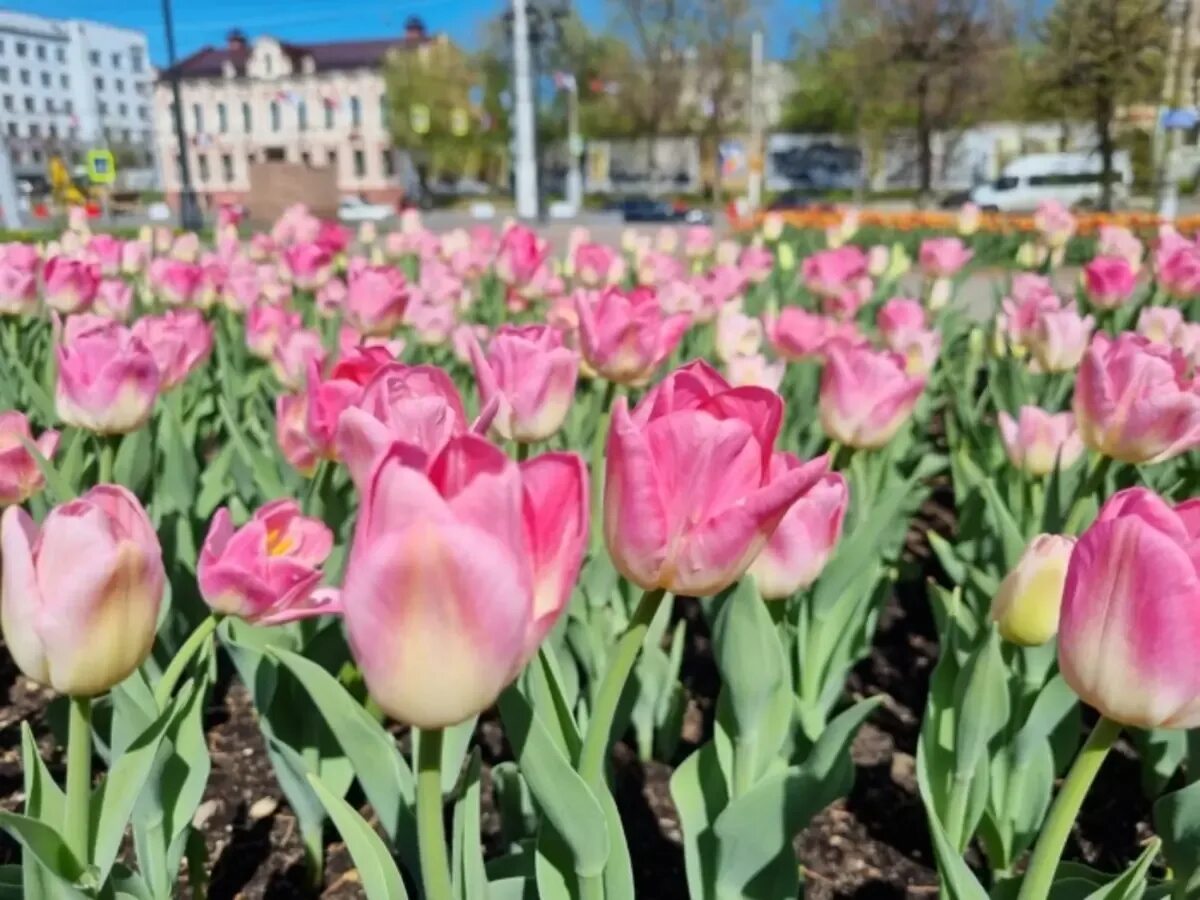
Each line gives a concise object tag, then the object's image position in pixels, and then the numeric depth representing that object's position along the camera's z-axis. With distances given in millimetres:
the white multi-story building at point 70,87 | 65812
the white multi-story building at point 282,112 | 53594
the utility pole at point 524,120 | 22625
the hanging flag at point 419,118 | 37688
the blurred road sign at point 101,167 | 11211
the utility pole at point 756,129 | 26812
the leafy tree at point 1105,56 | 16609
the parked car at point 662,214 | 29656
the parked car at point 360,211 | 31547
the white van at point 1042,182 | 27453
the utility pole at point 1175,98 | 13570
